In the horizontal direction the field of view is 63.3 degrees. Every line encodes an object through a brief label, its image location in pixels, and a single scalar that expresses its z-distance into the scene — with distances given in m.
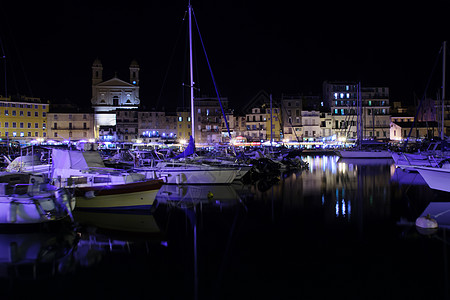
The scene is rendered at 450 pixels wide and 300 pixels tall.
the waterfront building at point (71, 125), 87.19
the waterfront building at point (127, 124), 87.44
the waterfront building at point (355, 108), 101.88
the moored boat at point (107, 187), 17.53
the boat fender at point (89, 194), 17.12
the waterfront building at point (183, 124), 90.38
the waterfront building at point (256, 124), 96.62
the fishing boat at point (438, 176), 21.42
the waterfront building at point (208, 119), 91.62
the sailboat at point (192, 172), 26.97
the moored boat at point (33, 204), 14.14
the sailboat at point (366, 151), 66.56
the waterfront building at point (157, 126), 87.62
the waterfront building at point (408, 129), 94.50
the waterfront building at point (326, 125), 100.75
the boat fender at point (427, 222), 14.47
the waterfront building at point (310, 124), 98.50
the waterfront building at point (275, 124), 97.44
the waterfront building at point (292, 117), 98.44
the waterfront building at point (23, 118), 84.25
